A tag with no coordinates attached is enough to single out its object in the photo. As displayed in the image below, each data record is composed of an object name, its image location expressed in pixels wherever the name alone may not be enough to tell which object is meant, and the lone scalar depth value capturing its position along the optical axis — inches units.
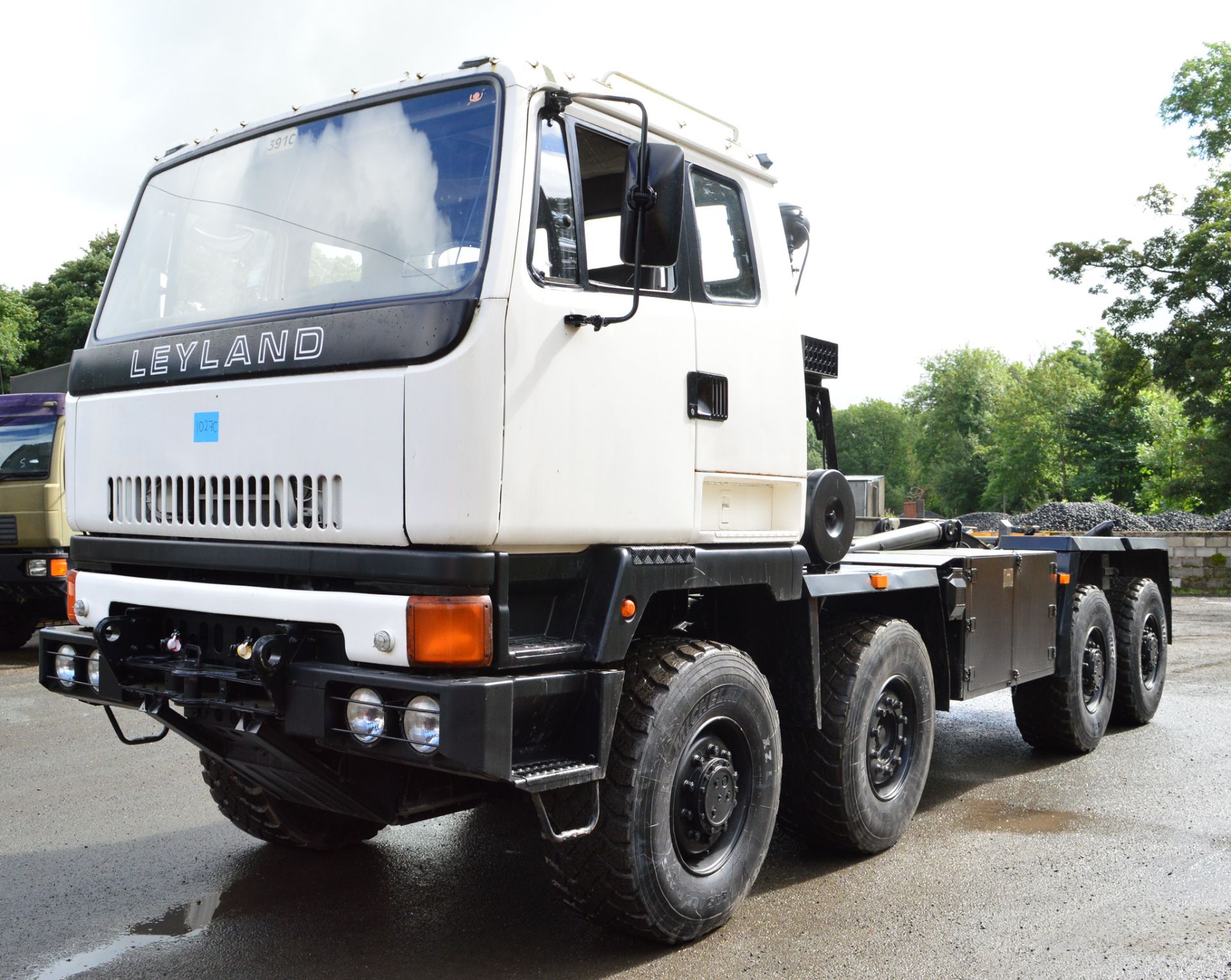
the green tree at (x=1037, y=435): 2645.2
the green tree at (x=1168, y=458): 1286.9
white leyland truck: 136.4
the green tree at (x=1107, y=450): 2198.6
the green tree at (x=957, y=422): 3390.7
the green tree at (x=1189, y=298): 1149.1
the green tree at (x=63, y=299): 1615.4
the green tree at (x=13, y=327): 1488.7
